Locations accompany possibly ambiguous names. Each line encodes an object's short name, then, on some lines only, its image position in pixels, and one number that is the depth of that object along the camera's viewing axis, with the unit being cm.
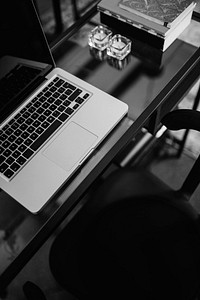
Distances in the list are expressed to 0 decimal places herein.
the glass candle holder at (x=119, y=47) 116
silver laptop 94
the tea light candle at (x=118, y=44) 116
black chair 104
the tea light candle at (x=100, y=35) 118
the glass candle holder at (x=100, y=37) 118
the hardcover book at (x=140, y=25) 114
